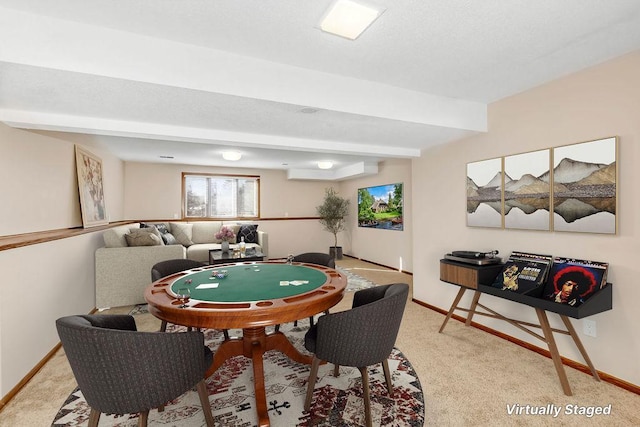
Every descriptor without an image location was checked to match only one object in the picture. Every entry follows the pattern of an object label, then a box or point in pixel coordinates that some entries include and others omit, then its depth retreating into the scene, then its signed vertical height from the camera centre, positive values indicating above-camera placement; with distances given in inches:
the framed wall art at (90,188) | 147.0 +13.7
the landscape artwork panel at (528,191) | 104.7 +6.2
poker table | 66.4 -21.9
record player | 111.5 -19.4
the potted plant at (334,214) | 297.6 -3.8
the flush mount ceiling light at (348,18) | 62.9 +43.0
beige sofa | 149.7 -27.1
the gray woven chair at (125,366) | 52.2 -28.0
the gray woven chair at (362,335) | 68.2 -29.3
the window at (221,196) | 278.7 +15.4
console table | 82.3 -28.5
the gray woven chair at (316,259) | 128.1 -21.8
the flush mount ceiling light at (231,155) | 202.8 +39.0
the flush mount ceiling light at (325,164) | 243.6 +38.2
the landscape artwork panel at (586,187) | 88.5 +6.4
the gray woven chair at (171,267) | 108.4 -21.8
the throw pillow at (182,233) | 245.3 -17.4
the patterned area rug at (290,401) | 73.5 -51.8
